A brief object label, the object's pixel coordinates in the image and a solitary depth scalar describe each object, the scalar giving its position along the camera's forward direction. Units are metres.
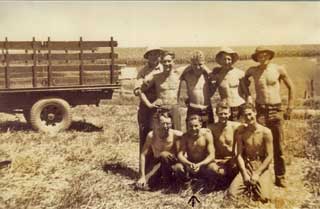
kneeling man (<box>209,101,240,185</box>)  5.00
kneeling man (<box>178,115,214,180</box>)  4.94
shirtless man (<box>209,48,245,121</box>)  5.30
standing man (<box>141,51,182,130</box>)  5.41
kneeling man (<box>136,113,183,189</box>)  5.10
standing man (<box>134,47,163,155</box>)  5.54
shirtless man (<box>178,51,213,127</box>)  5.32
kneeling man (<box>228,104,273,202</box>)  4.86
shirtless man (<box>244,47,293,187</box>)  5.15
